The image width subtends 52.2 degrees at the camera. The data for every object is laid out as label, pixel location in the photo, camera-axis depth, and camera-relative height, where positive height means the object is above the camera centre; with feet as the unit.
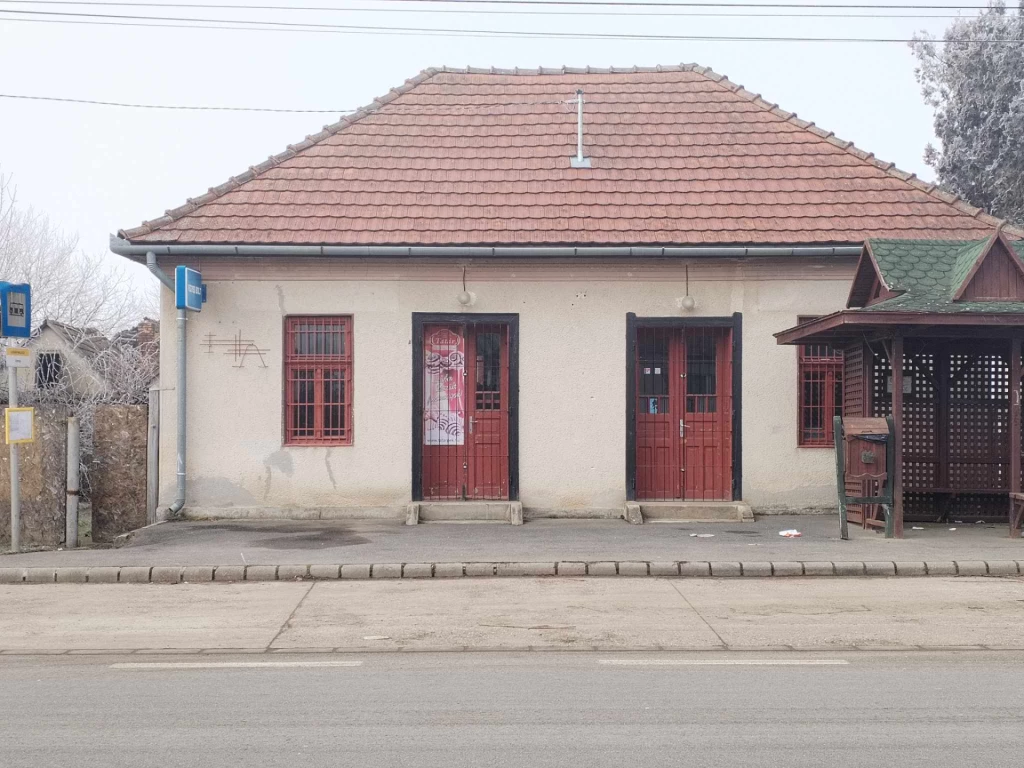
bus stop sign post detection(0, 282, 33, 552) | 38.75 +2.87
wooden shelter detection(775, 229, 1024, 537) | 40.19 +1.42
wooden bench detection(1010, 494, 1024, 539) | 40.73 -4.18
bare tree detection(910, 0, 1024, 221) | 82.12 +23.83
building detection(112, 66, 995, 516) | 46.93 +2.79
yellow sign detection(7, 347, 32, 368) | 38.19 +1.98
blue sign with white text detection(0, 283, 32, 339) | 38.91 +3.78
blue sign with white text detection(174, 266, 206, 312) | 44.16 +5.18
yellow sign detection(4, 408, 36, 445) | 38.63 -0.50
